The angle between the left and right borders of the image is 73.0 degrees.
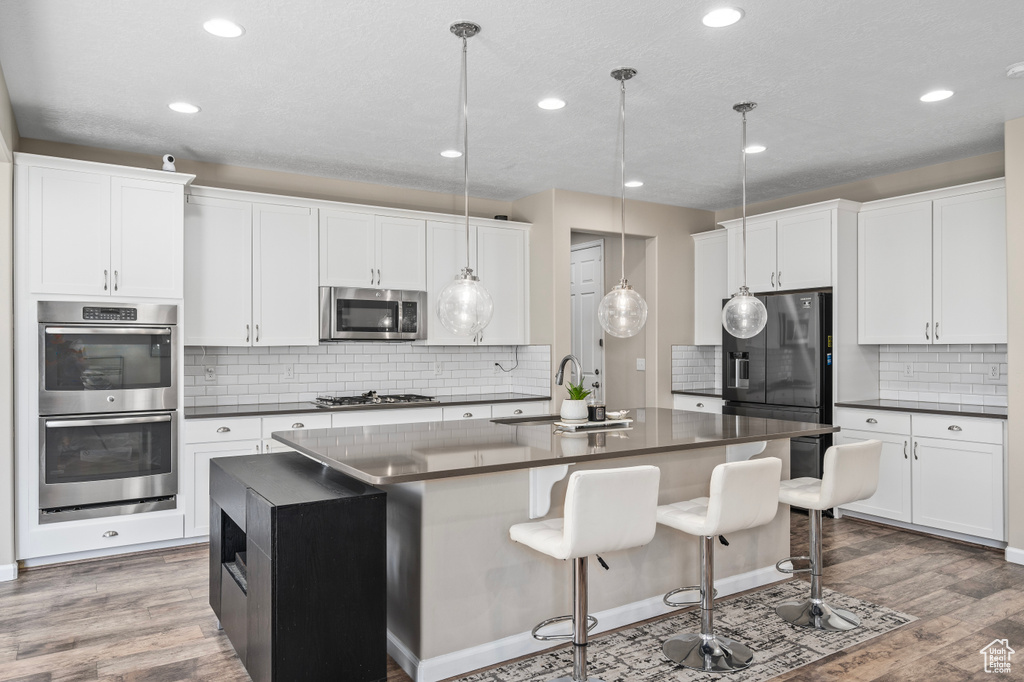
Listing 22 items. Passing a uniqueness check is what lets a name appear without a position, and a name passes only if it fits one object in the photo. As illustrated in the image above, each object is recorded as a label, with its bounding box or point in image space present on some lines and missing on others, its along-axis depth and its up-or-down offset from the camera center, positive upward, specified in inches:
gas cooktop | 203.0 -16.0
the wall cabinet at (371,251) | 206.8 +29.8
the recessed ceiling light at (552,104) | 147.9 +52.6
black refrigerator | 207.6 -7.2
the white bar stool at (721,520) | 108.5 -28.4
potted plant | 142.6 -12.1
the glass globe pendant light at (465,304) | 124.3 +7.9
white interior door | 277.4 +16.3
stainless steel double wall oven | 159.2 -14.4
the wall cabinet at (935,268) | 182.1 +21.8
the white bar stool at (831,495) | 125.0 -27.8
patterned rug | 109.7 -51.8
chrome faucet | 140.3 -4.4
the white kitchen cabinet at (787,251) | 211.0 +30.8
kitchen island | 106.3 -29.0
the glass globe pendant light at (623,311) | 141.5 +7.5
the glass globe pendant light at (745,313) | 150.6 +7.3
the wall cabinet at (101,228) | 158.1 +28.9
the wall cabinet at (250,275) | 187.6 +20.8
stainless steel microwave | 206.1 +10.3
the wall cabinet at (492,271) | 225.8 +25.8
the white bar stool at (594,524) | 95.4 -25.1
